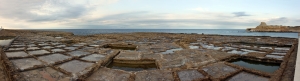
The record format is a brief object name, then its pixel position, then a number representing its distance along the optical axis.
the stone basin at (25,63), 5.06
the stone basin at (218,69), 4.81
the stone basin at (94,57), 6.63
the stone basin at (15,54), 6.57
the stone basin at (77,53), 7.68
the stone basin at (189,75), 4.45
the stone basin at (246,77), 4.52
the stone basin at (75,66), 5.12
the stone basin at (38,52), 7.36
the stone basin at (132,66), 6.21
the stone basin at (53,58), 6.10
